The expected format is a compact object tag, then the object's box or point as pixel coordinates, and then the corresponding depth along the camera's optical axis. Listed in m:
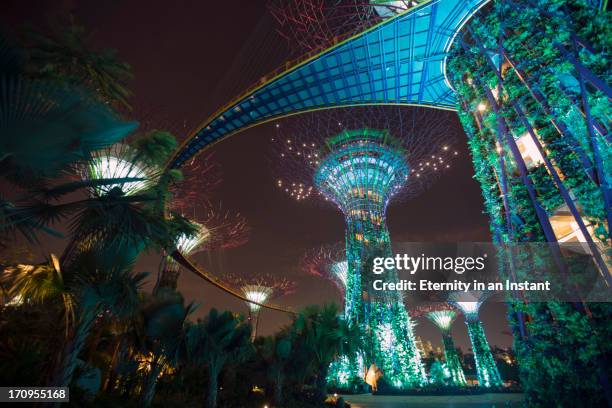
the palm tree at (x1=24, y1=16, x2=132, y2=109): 8.63
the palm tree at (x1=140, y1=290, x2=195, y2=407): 9.42
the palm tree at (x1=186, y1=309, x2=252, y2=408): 10.16
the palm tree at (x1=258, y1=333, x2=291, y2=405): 14.13
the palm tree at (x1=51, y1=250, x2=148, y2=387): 5.77
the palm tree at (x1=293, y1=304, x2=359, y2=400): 14.69
